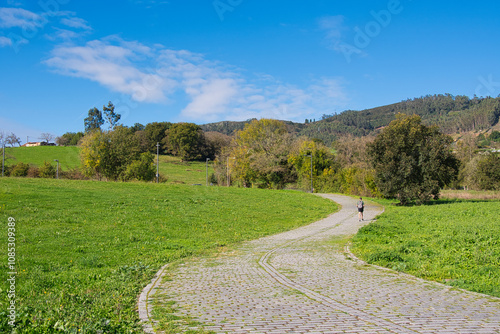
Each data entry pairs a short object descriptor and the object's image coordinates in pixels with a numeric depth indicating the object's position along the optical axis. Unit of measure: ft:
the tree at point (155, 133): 358.23
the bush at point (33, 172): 193.57
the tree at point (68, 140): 392.06
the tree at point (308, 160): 199.62
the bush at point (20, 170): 188.03
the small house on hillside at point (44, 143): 378.77
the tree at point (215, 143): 355.15
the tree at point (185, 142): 331.36
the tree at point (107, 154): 182.09
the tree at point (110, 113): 389.39
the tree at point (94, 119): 406.62
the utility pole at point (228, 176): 202.49
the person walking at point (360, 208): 76.33
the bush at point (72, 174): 203.80
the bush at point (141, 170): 180.65
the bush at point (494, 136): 456.65
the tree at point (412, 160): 106.42
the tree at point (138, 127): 411.54
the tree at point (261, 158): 197.88
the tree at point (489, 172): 183.11
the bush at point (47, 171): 194.13
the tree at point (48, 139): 365.71
